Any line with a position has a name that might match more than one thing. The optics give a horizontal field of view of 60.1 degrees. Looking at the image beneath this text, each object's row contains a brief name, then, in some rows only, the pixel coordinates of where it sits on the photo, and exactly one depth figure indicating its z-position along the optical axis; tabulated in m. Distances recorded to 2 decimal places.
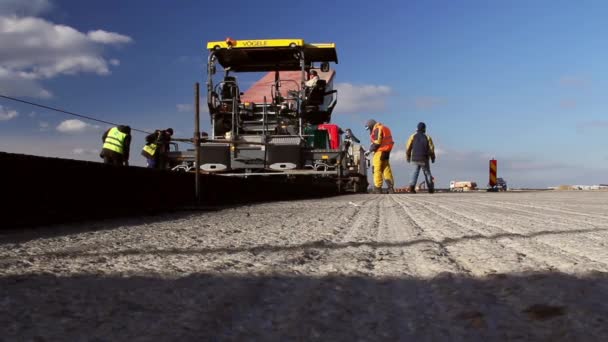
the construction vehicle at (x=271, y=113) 9.91
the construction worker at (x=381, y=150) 12.69
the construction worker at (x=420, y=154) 12.56
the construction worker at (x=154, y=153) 10.30
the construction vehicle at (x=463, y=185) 28.14
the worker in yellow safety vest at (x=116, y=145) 9.22
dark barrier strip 3.42
